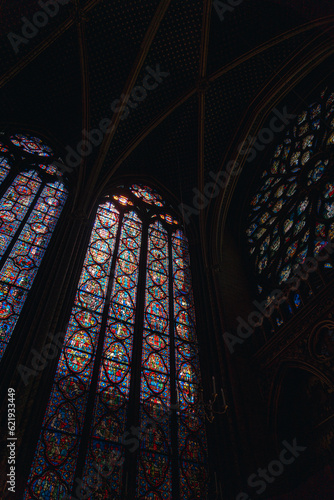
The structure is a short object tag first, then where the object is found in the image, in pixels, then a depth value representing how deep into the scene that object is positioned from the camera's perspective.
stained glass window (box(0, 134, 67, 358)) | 7.13
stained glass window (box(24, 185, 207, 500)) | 5.60
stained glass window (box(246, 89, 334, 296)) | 8.36
